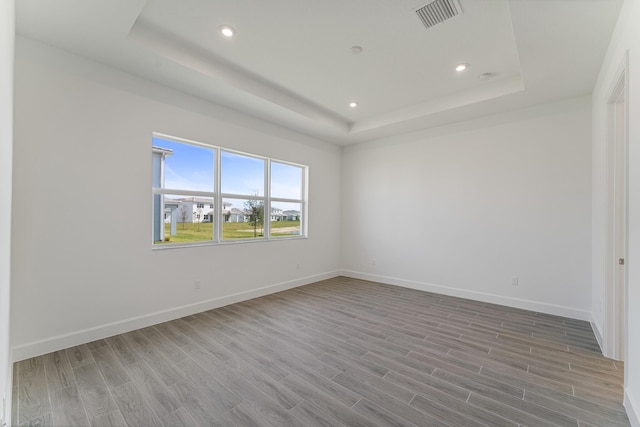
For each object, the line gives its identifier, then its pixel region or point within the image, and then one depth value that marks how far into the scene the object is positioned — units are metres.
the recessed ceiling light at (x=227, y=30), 2.63
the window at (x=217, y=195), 3.57
